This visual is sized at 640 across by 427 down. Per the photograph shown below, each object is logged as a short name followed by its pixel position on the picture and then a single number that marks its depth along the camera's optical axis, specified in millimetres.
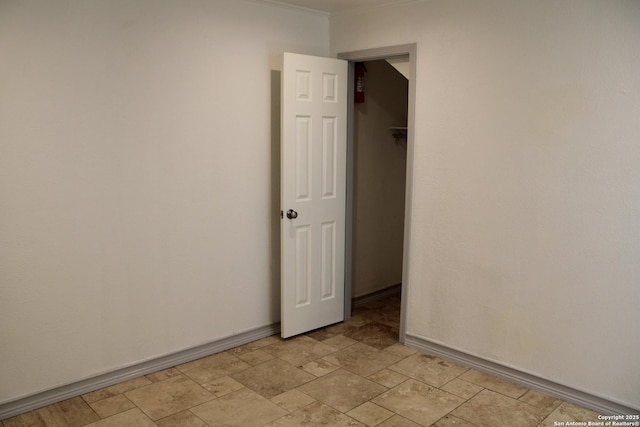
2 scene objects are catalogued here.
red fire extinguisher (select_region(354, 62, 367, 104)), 4195
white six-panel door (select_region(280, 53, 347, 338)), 3654
